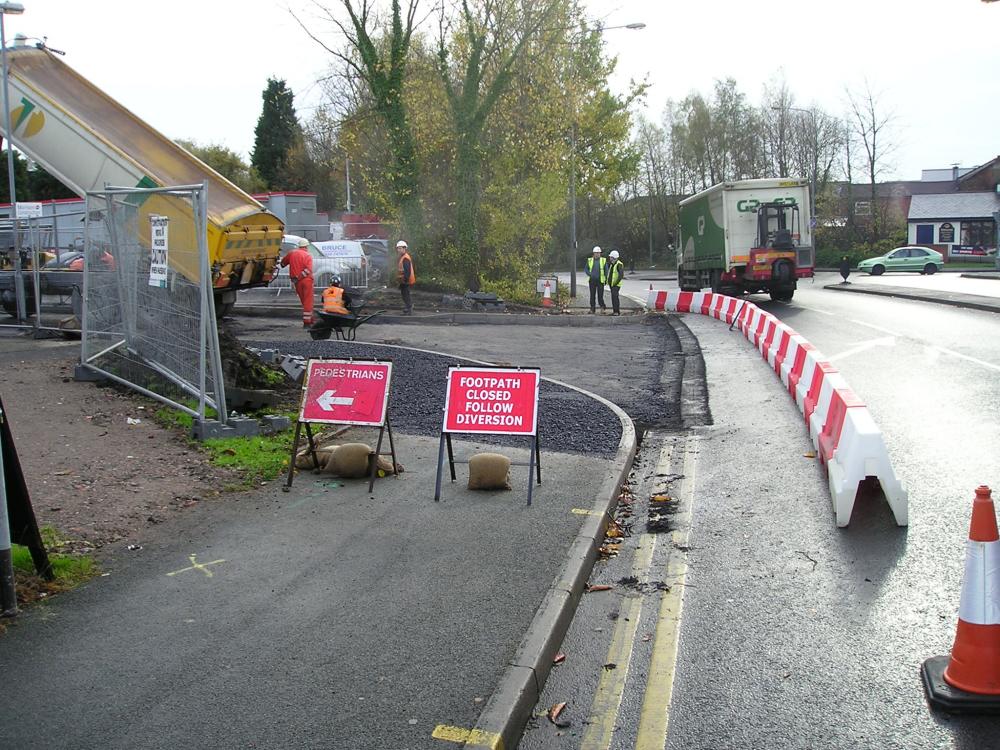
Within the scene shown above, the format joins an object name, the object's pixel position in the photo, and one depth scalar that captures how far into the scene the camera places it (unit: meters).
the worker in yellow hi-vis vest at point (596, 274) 27.11
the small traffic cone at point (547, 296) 30.84
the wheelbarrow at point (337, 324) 16.86
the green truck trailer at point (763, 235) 27.94
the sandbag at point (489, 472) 7.70
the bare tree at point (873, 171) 70.75
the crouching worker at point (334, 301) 17.02
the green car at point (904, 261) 54.24
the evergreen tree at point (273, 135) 71.69
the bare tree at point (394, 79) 29.39
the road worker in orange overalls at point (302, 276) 19.59
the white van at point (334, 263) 28.06
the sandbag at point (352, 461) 8.04
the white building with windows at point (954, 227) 70.12
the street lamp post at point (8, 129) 13.99
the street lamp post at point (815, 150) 71.31
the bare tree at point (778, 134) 72.62
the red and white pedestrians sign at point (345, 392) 7.87
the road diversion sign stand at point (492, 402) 7.75
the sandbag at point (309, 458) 8.33
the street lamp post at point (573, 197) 29.36
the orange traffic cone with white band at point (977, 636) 4.11
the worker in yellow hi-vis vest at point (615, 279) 26.08
